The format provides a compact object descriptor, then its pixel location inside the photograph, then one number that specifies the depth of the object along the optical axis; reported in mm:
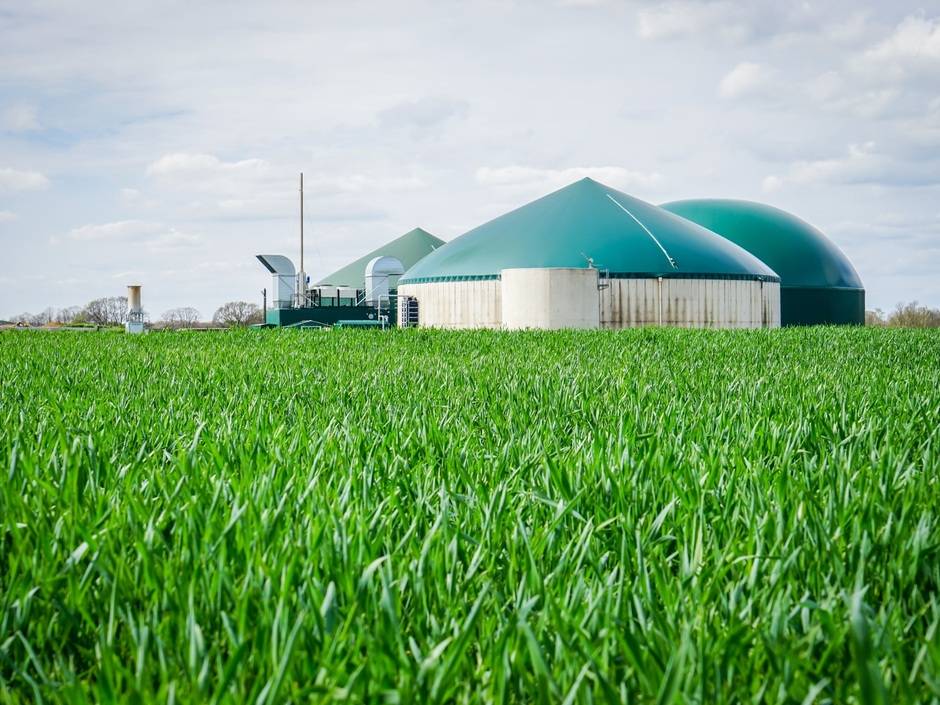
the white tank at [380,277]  43844
